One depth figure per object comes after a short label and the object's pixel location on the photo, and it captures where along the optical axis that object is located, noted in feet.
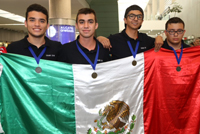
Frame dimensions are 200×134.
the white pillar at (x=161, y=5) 88.52
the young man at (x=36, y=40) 8.24
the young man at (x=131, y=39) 9.16
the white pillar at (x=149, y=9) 114.79
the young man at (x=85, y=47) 8.48
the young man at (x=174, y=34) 9.31
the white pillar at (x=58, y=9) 27.71
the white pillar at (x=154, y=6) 101.41
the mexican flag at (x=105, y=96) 7.95
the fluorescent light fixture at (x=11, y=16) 51.98
